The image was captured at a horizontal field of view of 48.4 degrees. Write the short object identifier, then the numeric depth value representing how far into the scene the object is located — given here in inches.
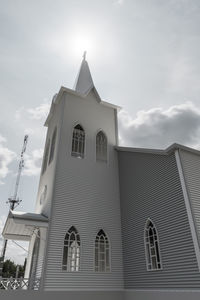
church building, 341.1
